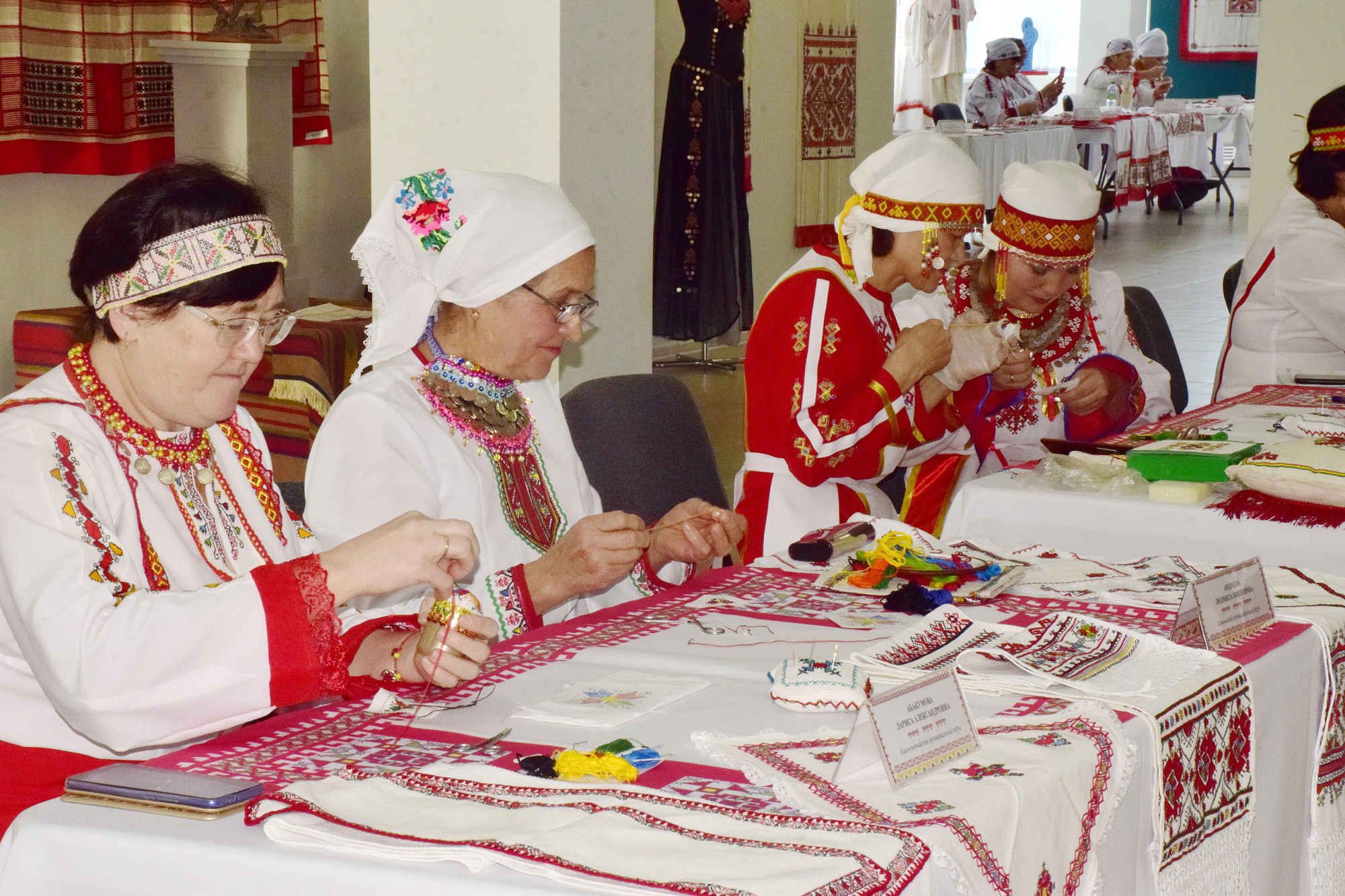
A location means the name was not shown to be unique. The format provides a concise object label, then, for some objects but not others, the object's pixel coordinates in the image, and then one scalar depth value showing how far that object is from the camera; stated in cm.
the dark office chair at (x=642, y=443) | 305
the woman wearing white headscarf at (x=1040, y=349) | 365
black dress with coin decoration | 750
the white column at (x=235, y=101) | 670
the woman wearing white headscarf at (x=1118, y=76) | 1598
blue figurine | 1825
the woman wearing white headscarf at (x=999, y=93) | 1382
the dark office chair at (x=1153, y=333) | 477
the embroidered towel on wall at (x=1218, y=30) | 1941
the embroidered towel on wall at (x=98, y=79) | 670
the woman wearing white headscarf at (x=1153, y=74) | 1623
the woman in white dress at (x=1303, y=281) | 445
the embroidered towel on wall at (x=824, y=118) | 869
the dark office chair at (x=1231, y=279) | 541
